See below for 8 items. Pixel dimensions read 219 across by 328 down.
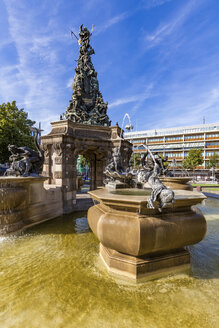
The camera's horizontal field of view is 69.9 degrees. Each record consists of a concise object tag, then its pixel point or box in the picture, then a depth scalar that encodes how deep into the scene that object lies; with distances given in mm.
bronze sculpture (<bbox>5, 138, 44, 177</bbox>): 6355
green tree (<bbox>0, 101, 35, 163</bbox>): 15625
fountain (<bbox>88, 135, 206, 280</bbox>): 2922
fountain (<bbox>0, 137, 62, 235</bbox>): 5504
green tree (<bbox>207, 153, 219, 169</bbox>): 43594
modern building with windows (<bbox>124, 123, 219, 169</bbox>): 56375
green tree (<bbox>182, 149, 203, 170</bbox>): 40656
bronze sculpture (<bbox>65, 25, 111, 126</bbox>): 13648
